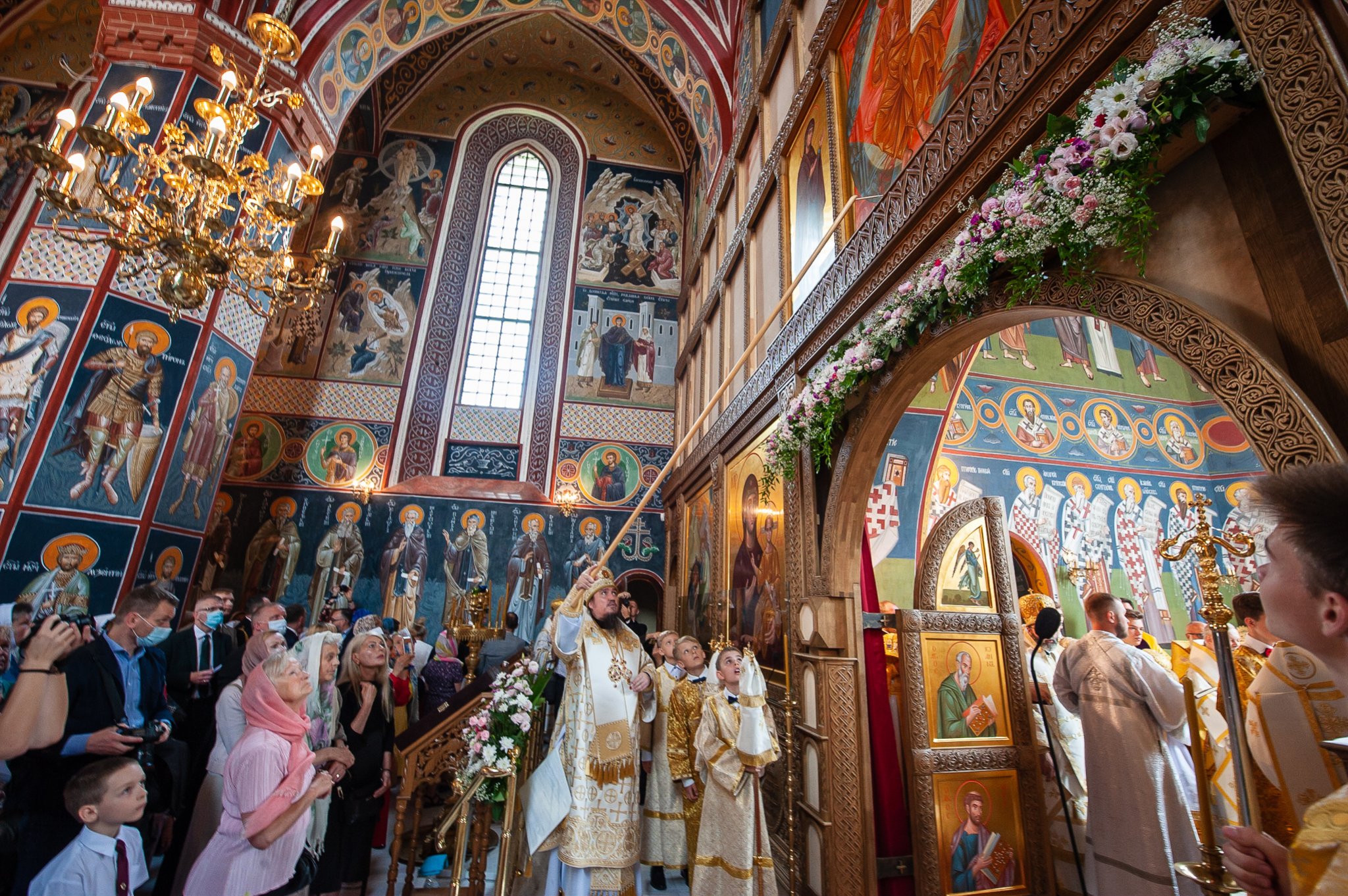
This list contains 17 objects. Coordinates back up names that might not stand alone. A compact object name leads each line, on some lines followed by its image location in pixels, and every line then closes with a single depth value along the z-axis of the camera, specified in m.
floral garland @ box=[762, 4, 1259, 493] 1.73
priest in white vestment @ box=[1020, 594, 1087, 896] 4.61
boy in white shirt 2.01
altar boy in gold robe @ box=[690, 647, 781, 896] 3.47
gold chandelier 4.96
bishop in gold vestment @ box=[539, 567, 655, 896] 3.47
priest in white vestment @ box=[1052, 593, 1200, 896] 3.36
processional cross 1.52
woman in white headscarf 3.19
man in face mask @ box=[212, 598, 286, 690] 3.70
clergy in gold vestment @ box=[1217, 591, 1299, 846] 2.19
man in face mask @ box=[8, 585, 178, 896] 2.44
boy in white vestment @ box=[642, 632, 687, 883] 4.36
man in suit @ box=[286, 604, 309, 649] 6.02
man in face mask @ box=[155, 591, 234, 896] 3.88
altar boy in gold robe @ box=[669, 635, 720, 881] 3.83
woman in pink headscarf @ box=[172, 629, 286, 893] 3.02
